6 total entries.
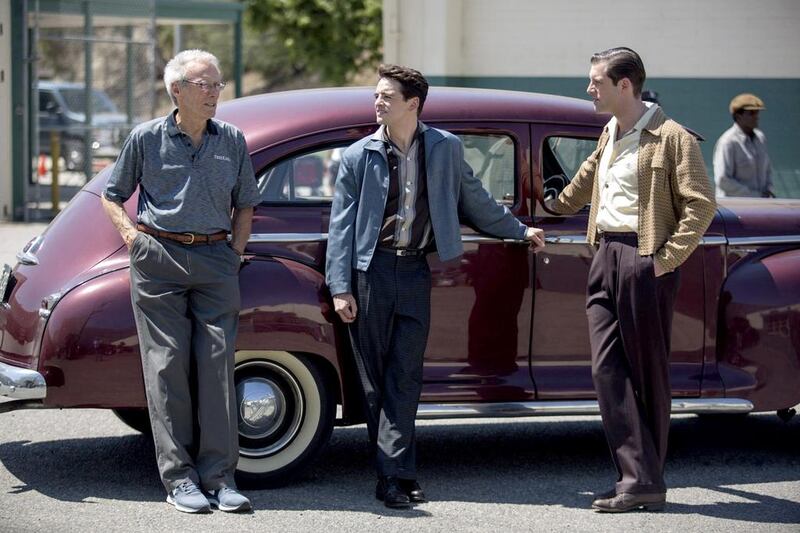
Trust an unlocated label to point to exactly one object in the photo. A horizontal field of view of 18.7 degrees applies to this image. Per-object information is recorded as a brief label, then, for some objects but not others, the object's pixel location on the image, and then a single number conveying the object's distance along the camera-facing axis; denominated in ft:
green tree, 198.75
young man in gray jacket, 34.44
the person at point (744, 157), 61.39
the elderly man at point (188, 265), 33.09
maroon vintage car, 34.35
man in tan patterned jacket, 33.46
